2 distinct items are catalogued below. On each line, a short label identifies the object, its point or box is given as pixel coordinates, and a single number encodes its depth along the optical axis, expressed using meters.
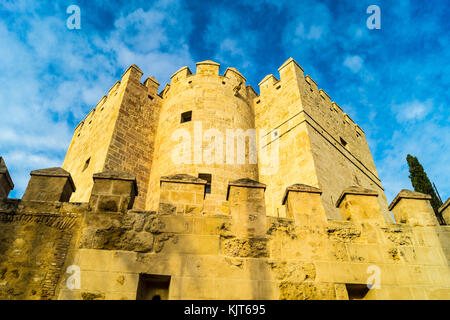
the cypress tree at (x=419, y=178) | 16.78
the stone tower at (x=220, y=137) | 9.53
